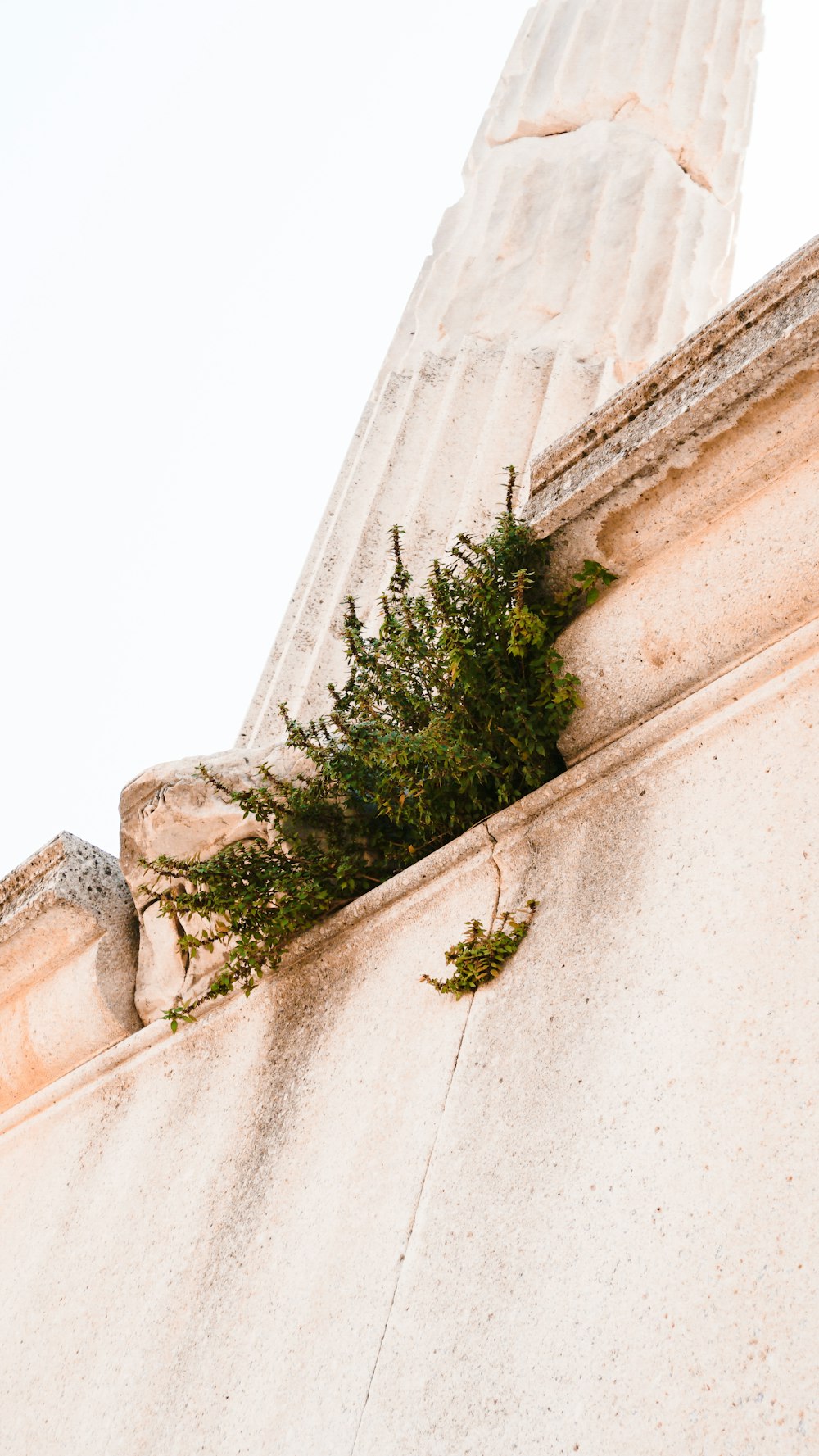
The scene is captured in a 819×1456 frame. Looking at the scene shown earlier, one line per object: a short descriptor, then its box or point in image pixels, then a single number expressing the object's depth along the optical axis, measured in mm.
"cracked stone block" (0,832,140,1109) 4004
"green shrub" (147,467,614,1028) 3117
